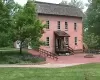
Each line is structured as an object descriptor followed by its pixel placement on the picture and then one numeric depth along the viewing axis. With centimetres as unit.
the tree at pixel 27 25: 2209
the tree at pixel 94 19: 4391
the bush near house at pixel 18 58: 2002
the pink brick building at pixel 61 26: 3126
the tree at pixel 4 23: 2101
